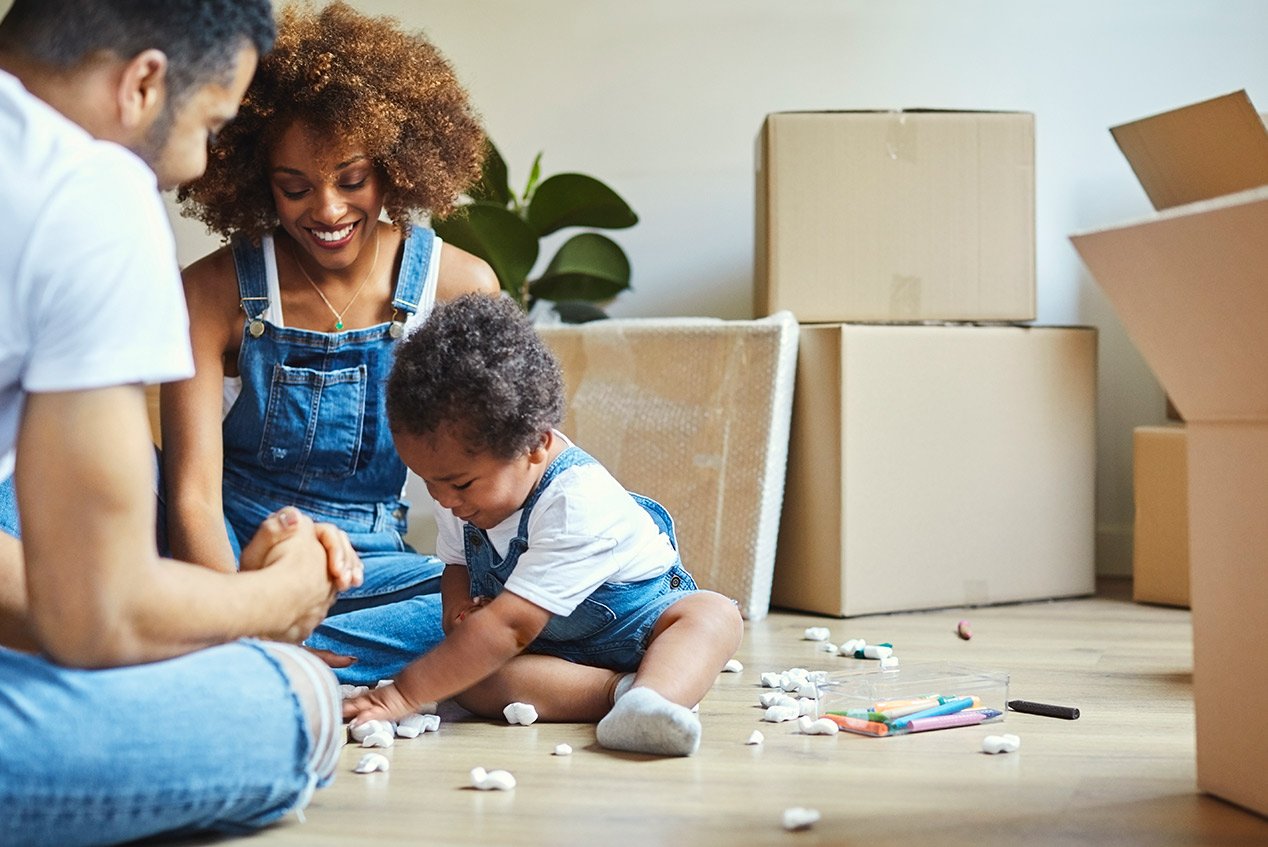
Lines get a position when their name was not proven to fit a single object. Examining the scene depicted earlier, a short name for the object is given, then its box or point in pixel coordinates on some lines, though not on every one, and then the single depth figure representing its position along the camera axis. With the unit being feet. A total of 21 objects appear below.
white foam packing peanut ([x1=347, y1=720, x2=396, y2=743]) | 4.09
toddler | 4.15
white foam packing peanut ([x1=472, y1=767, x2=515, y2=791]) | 3.56
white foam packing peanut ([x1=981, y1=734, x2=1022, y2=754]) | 3.90
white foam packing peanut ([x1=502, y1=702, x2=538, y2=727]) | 4.39
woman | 4.87
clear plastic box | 4.19
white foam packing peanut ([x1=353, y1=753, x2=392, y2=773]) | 3.74
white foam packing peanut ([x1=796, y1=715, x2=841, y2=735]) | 4.18
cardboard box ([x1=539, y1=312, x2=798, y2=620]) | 6.73
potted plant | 7.40
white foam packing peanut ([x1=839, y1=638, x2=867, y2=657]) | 5.50
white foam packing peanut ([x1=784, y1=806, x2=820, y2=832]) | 3.19
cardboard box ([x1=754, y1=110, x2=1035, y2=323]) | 6.79
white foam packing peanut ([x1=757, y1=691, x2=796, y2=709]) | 4.51
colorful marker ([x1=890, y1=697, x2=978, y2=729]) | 4.17
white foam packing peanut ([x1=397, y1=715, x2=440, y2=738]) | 4.19
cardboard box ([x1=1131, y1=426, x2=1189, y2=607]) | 6.96
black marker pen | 4.34
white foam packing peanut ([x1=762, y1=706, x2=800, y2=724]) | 4.38
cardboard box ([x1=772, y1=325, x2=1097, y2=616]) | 6.69
